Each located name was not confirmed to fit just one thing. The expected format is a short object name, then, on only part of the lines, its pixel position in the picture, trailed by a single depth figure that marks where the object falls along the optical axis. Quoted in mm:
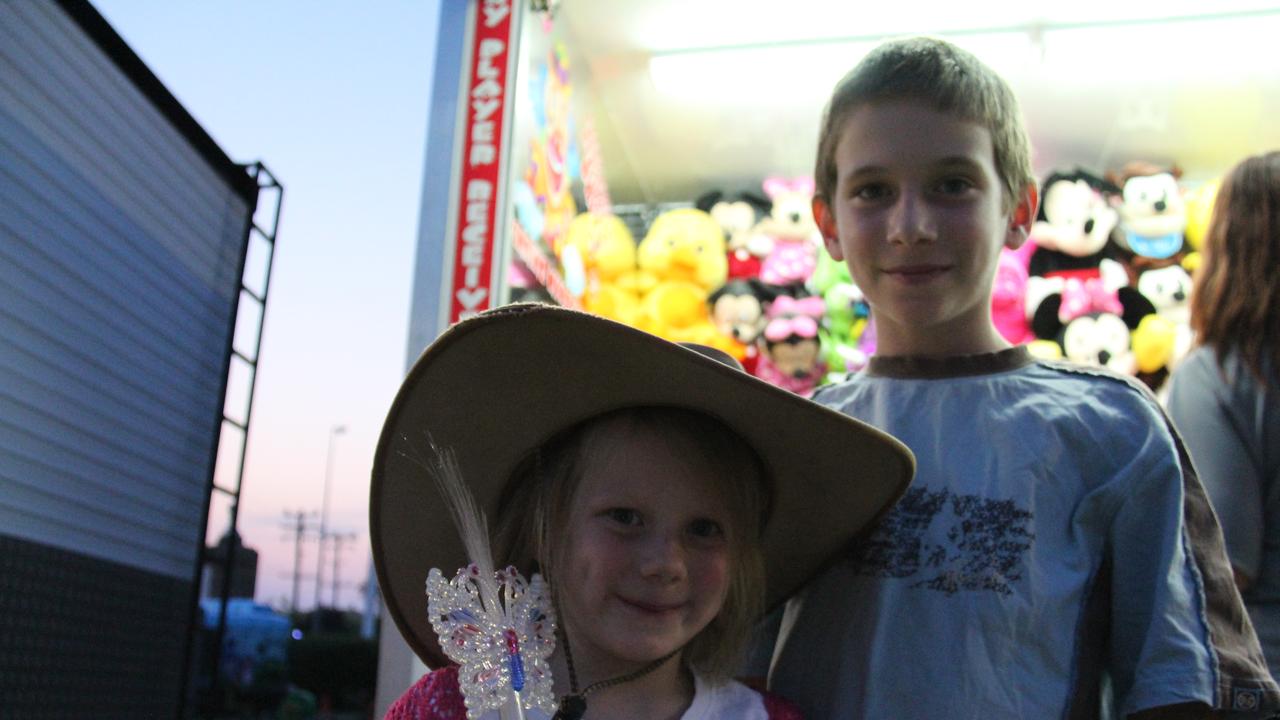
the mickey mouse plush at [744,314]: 4234
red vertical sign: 2740
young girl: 1063
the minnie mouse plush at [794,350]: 4078
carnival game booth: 3664
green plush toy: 4102
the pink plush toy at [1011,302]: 4102
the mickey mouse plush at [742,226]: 4477
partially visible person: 1490
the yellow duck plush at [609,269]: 4035
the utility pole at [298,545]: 32125
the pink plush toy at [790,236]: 4375
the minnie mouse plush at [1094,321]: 4012
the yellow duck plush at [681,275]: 4266
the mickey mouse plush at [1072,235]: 4223
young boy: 1033
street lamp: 21578
